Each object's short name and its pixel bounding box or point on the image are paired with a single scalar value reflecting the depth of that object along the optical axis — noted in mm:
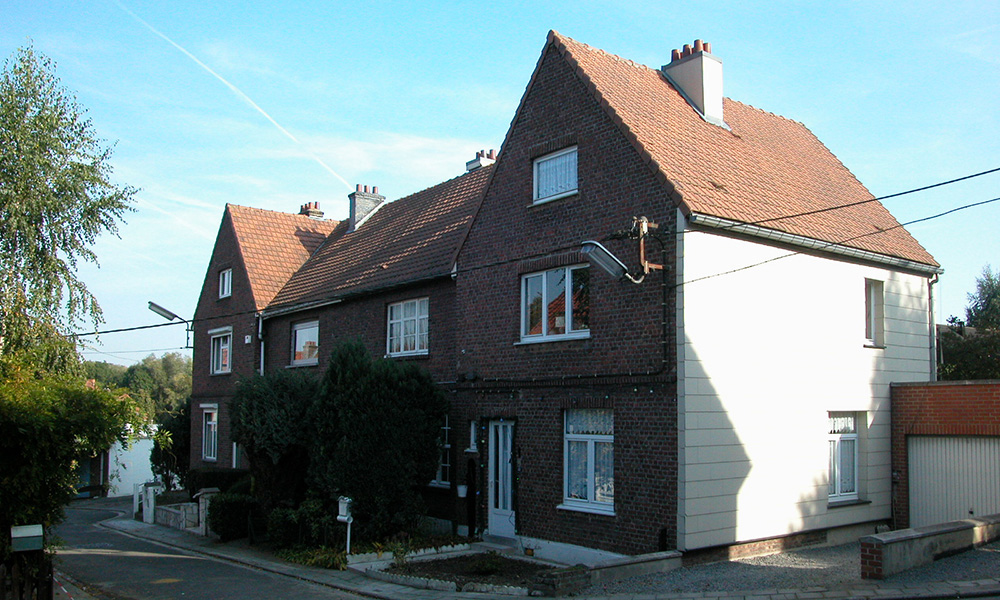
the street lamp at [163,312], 26792
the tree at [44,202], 19172
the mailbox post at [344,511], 15175
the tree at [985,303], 32094
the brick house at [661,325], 13039
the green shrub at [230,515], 18812
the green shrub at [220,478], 23203
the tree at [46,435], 10680
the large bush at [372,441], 15406
